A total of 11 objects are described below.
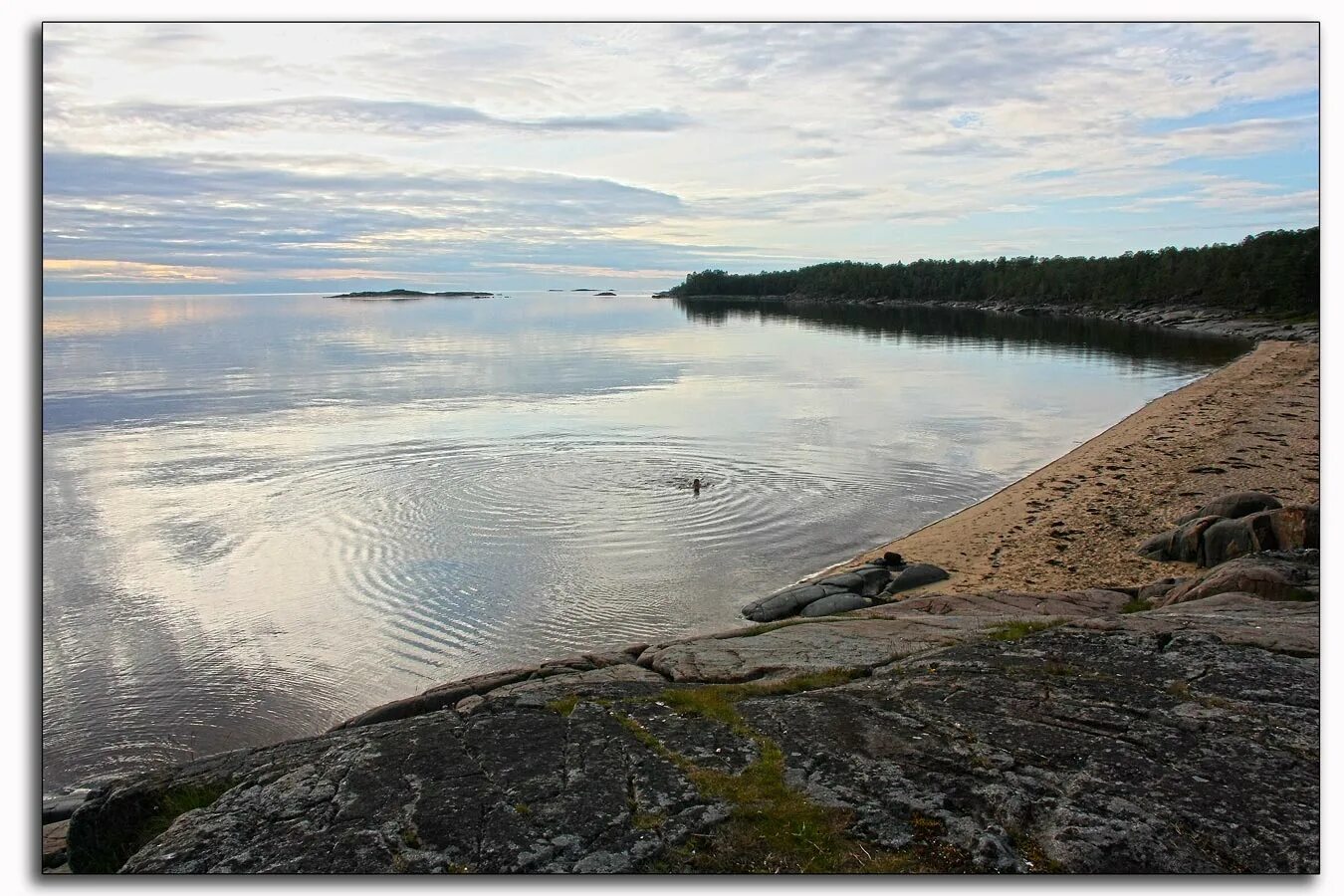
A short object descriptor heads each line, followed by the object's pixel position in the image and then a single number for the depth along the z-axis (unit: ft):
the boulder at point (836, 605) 50.70
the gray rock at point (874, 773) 19.34
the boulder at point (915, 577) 55.06
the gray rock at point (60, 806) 32.24
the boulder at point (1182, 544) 56.39
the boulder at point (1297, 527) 45.03
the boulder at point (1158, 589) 45.70
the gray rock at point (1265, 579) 37.04
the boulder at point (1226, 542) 51.42
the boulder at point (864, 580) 54.49
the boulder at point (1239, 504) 59.57
